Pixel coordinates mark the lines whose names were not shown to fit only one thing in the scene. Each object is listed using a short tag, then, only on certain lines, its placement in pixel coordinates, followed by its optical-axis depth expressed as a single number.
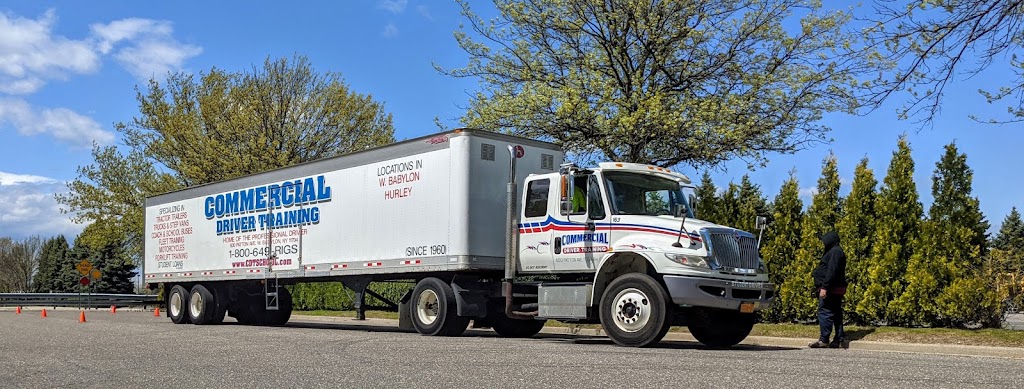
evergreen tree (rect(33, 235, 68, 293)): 92.35
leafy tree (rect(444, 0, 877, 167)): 21.66
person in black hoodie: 13.72
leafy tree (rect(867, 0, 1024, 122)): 12.38
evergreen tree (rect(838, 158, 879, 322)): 16.70
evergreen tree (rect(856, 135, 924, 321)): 16.14
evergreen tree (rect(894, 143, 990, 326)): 15.48
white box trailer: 13.26
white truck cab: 13.02
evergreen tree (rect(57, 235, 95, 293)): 83.38
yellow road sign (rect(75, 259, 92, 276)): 51.42
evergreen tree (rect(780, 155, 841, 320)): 17.47
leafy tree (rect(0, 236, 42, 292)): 97.69
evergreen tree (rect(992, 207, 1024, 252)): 56.53
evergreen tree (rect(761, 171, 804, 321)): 18.17
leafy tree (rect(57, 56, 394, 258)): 36.91
